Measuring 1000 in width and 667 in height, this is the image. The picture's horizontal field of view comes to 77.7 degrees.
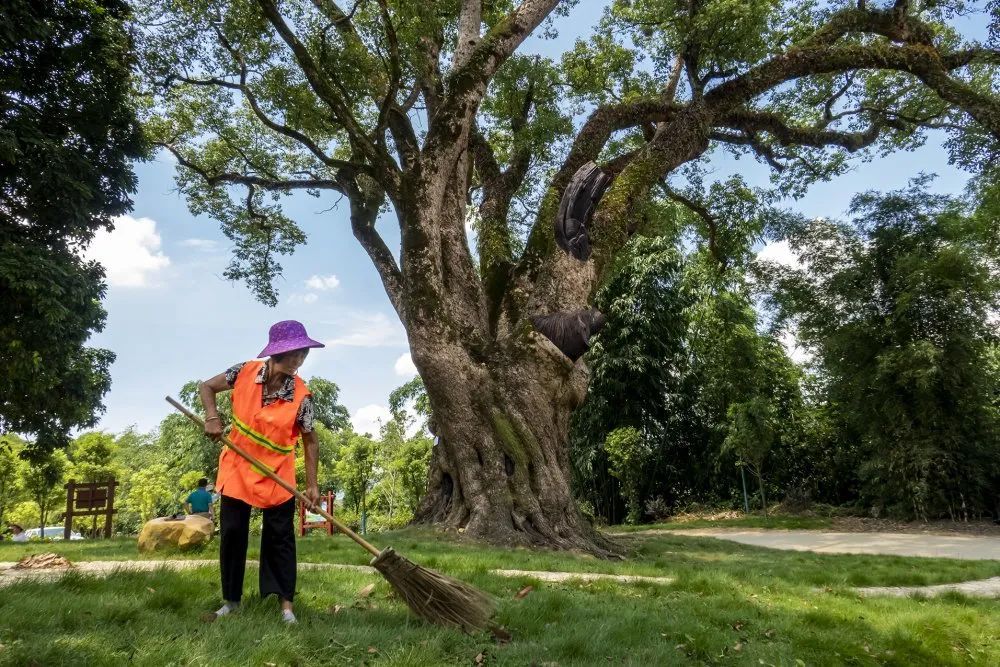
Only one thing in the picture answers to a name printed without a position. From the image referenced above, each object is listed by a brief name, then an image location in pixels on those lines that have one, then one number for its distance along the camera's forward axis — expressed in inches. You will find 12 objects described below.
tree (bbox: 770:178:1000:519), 530.3
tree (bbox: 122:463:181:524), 861.2
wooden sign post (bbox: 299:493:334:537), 512.9
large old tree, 338.3
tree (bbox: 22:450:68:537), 701.3
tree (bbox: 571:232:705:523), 762.2
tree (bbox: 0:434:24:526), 740.6
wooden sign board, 537.0
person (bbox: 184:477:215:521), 380.8
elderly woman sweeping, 130.0
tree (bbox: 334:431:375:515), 764.0
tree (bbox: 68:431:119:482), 755.4
